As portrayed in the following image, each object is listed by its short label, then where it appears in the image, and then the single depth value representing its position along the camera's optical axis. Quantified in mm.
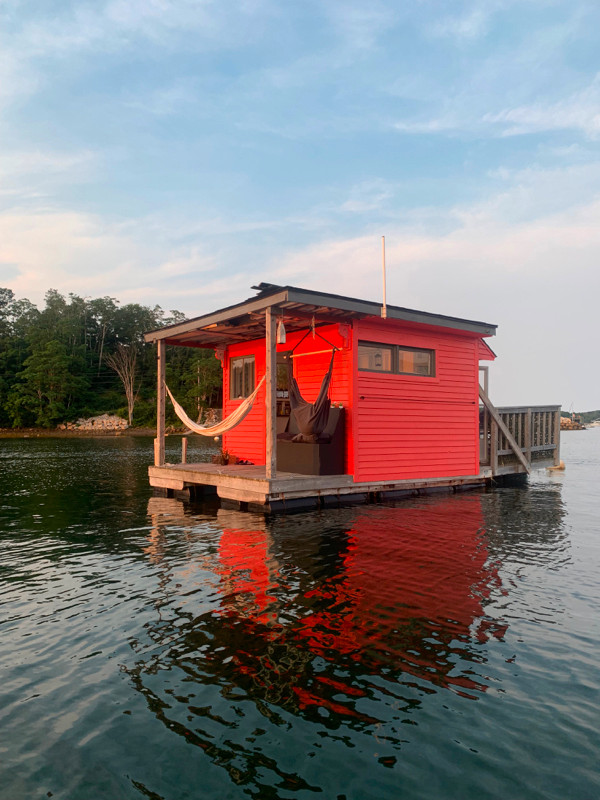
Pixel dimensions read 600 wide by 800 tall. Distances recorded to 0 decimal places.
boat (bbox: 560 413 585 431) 100500
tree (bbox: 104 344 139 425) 58562
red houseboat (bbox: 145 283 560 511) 10852
